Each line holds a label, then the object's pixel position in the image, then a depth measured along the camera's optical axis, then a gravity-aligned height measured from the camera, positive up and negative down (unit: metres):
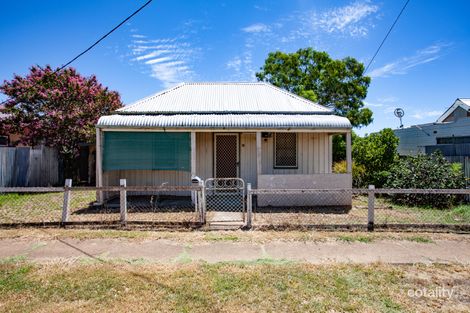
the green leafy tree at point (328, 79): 26.53 +8.44
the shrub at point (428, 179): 9.67 -0.43
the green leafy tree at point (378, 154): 12.90 +0.59
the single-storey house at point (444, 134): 15.42 +2.30
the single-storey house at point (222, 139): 9.78 +1.06
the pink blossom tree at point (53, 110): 14.76 +3.05
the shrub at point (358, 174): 12.61 -0.33
